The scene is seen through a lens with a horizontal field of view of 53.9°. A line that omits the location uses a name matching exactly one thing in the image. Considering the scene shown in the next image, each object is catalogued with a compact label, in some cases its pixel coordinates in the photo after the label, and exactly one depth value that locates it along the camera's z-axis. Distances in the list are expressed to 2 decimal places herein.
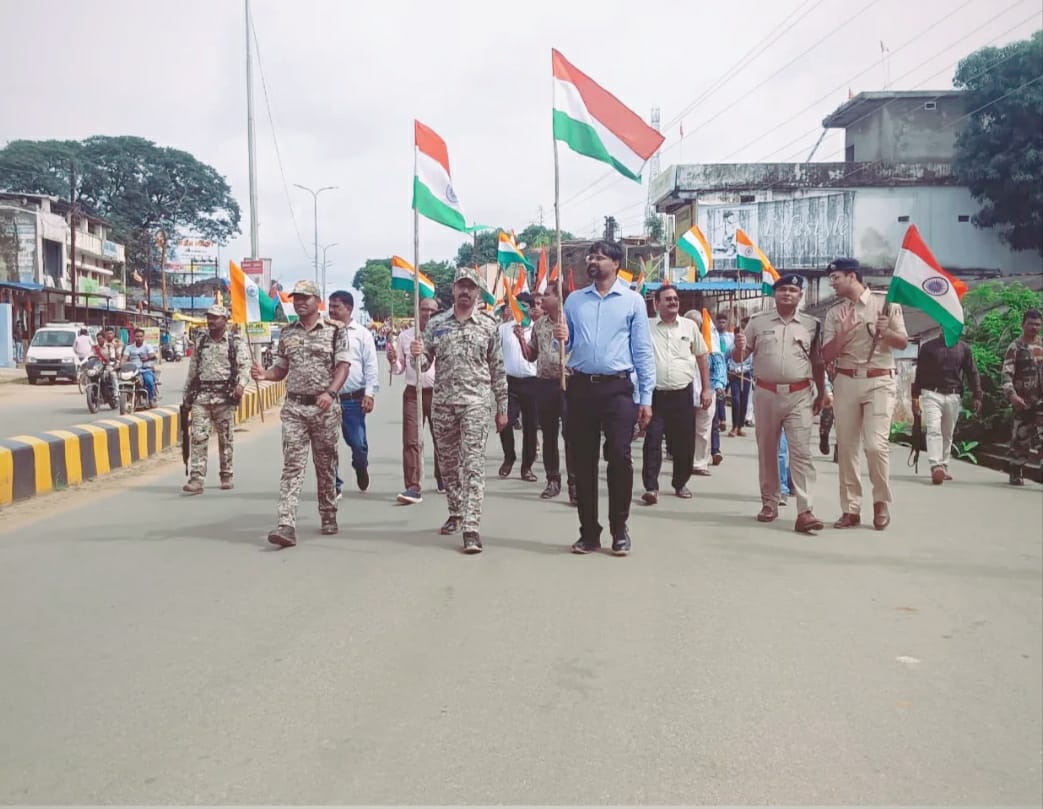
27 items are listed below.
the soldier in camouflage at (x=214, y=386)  9.38
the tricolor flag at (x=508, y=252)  17.67
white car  29.86
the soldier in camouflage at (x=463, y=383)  6.79
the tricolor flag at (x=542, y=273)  15.36
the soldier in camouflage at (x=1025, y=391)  10.22
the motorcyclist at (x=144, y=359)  19.16
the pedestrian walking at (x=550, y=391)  9.11
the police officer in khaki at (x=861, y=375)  7.44
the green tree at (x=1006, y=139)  34.97
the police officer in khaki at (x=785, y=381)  7.70
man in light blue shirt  6.59
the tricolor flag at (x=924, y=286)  8.13
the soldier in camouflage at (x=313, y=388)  7.00
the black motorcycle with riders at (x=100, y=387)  19.47
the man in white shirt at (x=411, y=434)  8.66
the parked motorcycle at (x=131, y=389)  18.81
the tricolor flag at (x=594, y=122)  7.96
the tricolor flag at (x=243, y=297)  11.96
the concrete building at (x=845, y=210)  40.12
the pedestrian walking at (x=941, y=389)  10.22
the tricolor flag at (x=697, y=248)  15.76
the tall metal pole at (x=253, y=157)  25.75
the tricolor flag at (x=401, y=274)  16.34
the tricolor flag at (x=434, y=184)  8.34
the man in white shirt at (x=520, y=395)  9.80
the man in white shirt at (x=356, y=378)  8.66
